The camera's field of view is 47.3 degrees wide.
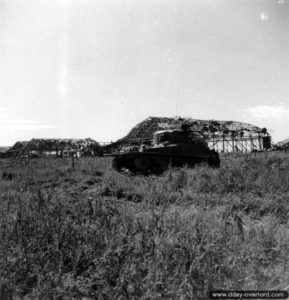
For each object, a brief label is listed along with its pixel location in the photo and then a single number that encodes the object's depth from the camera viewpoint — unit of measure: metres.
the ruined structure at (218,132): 35.03
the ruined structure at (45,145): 49.21
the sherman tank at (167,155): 14.10
